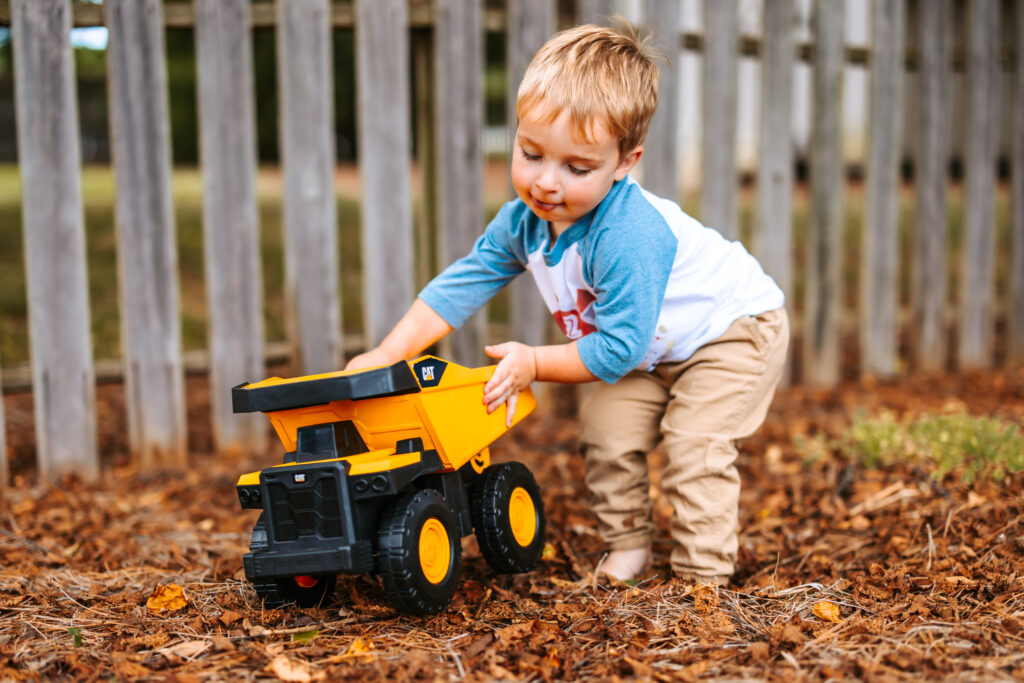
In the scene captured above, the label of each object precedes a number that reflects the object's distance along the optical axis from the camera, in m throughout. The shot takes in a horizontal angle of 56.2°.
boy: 2.21
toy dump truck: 1.98
